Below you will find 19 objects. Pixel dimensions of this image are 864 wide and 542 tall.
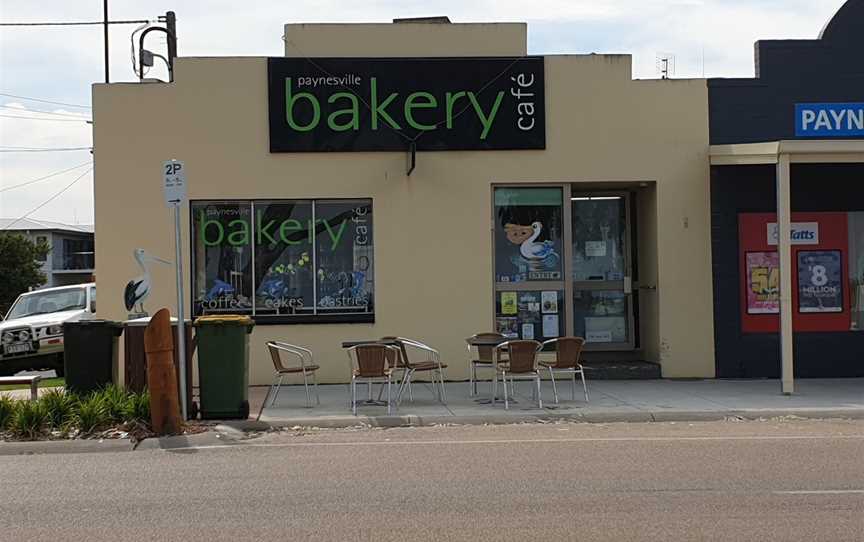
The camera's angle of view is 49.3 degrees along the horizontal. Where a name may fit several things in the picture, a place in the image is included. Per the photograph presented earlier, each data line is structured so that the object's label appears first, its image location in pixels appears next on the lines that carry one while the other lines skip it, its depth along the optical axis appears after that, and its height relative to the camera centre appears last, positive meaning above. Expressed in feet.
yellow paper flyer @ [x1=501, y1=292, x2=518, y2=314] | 50.06 -1.08
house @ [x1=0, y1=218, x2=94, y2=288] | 221.25 +10.63
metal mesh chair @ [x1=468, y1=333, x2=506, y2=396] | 42.80 -3.53
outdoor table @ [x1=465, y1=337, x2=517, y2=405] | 41.24 -2.62
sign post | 36.32 +3.75
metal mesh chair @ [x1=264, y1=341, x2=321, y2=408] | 40.16 -3.36
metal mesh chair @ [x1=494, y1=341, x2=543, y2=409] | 39.50 -3.28
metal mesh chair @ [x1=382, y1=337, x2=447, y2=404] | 40.65 -3.57
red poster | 49.60 +0.49
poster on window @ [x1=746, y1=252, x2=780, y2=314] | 49.60 -0.34
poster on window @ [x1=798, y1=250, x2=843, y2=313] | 50.19 -0.09
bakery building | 48.37 +5.36
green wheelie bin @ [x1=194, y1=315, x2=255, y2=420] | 36.88 -3.12
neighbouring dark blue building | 49.42 +3.74
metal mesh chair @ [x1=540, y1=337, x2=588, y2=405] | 40.57 -3.15
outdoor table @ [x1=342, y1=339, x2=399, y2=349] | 39.88 -2.48
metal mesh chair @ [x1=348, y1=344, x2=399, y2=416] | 38.75 -3.28
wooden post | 33.78 -3.16
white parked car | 58.23 -2.99
